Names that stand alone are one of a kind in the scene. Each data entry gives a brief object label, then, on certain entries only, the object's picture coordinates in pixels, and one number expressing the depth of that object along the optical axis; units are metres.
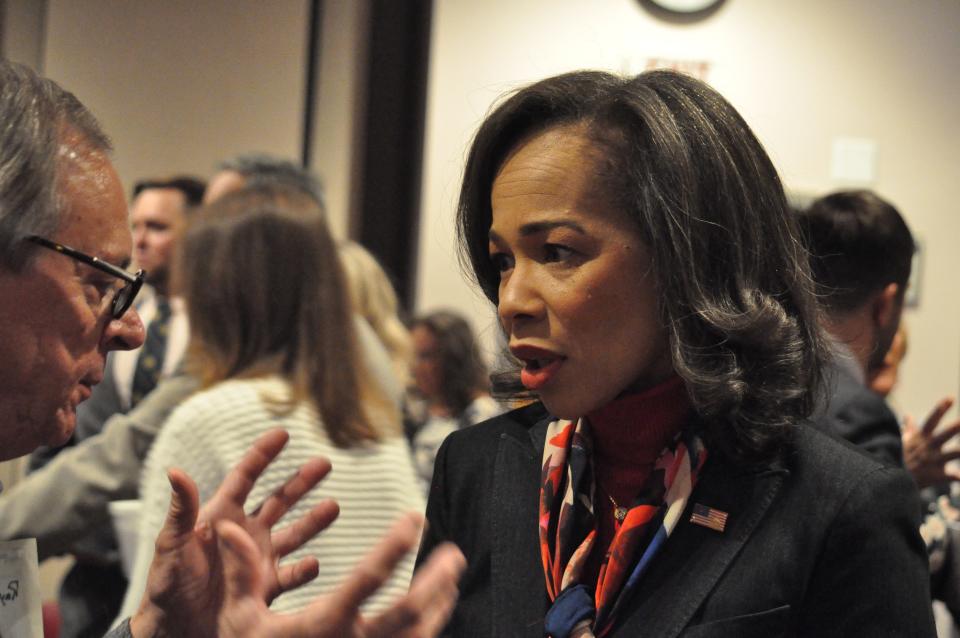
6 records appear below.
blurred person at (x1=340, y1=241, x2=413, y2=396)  4.07
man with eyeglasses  1.34
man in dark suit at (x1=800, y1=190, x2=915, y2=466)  2.36
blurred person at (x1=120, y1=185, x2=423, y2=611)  2.30
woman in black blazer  1.34
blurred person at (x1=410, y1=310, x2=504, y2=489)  4.84
